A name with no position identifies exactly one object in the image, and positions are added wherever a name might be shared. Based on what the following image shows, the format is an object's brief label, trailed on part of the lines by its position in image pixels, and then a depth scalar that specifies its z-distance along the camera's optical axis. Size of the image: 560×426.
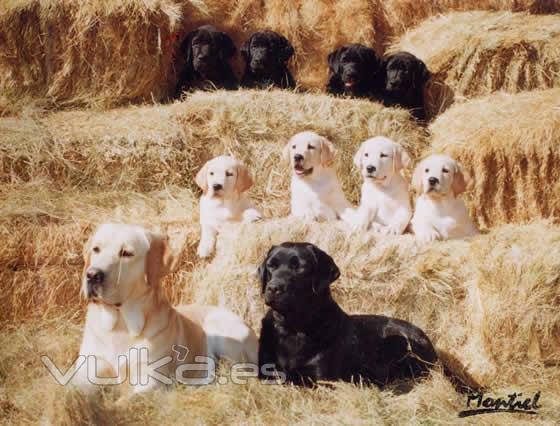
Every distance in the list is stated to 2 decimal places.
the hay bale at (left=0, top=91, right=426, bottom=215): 6.25
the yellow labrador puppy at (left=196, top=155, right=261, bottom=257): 5.72
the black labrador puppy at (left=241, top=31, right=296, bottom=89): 7.32
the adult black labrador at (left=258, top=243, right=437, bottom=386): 4.32
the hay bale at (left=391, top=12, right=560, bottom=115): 7.05
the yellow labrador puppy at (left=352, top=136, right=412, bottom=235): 5.63
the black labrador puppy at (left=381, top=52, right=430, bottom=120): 7.05
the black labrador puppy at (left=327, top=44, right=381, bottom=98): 7.24
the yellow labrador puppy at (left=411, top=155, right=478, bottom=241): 5.50
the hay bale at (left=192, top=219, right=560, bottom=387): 4.60
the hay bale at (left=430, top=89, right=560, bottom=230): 6.08
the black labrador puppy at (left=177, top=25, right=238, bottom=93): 7.28
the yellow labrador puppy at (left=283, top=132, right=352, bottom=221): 5.86
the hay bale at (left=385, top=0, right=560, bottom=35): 7.85
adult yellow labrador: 4.02
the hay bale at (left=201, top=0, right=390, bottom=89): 7.80
